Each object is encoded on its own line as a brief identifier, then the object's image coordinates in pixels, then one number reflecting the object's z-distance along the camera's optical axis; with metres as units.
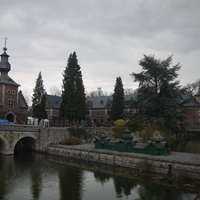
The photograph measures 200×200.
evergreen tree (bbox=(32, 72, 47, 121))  42.31
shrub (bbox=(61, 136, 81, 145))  30.48
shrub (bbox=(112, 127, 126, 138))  37.50
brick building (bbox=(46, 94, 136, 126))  56.17
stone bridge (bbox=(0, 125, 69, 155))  28.09
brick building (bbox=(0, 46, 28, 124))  40.84
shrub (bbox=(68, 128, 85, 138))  33.28
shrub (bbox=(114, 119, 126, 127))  38.88
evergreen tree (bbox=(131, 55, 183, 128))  38.78
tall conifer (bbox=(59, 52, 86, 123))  39.12
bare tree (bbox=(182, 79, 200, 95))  75.06
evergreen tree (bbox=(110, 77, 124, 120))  46.78
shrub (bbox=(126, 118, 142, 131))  39.34
